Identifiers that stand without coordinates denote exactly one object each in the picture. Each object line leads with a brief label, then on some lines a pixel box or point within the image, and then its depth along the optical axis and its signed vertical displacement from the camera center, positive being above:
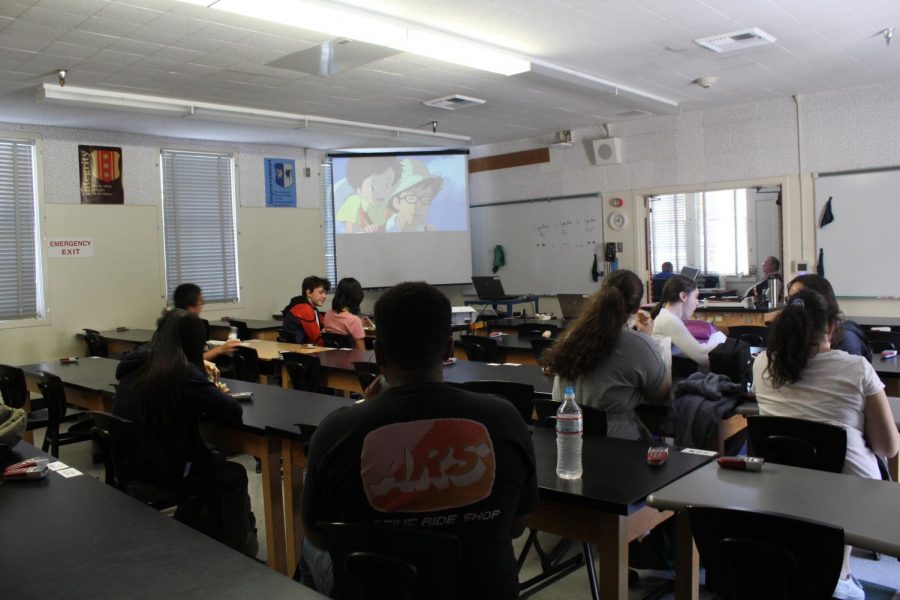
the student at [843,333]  3.46 -0.35
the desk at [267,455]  3.16 -0.77
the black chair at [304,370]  5.03 -0.65
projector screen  9.68 +0.78
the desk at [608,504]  2.01 -0.64
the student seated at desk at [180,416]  2.99 -0.56
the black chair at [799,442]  2.59 -0.65
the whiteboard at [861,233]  7.12 +0.27
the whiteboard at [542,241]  9.35 +0.38
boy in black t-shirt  1.53 -0.39
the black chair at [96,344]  7.25 -0.60
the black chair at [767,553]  1.59 -0.66
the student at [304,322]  6.49 -0.40
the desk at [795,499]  1.71 -0.62
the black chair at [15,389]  4.63 -0.66
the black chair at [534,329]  6.19 -0.51
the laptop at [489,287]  9.02 -0.20
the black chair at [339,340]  6.08 -0.53
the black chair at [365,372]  4.53 -0.61
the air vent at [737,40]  5.41 +1.69
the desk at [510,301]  9.06 -0.38
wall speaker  8.83 +1.41
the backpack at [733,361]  3.78 -0.51
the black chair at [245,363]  5.50 -0.63
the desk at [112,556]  1.53 -0.63
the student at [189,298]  4.44 -0.11
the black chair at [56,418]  4.22 -0.79
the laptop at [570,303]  7.97 -0.38
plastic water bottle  2.19 -0.52
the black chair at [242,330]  7.81 -0.55
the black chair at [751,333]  5.30 -0.54
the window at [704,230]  10.99 +0.52
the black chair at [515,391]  3.36 -0.56
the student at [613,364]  3.02 -0.40
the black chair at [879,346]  4.64 -0.55
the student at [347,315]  6.19 -0.34
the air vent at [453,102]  7.12 +1.69
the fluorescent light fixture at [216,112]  5.86 +1.57
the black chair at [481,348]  5.52 -0.58
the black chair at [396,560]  1.48 -0.58
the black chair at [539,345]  5.25 -0.54
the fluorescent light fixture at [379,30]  4.17 +1.57
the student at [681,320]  4.09 -0.31
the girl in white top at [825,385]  2.63 -0.46
